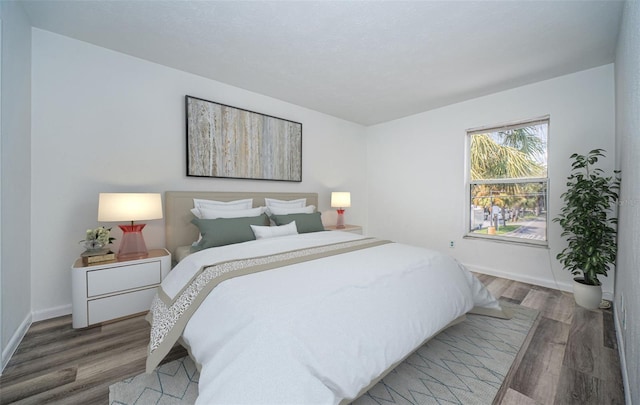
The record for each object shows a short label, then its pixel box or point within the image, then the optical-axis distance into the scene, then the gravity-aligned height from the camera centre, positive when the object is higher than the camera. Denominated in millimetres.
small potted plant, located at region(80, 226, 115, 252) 2320 -342
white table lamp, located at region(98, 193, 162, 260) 2277 -105
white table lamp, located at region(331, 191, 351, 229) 4336 +19
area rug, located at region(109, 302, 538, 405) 1465 -1103
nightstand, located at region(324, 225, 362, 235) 4238 -447
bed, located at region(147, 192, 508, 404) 1093 -621
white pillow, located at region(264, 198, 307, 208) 3512 -26
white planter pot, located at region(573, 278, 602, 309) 2586 -938
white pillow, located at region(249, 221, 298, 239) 2789 -326
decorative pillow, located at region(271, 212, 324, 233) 3232 -249
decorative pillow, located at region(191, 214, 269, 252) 2516 -301
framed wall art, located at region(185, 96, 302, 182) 3111 +771
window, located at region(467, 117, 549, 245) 3395 +269
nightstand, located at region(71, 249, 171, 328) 2125 -741
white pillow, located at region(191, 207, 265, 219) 2842 -134
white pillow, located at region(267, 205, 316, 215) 3405 -123
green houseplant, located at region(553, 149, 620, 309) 2543 -273
